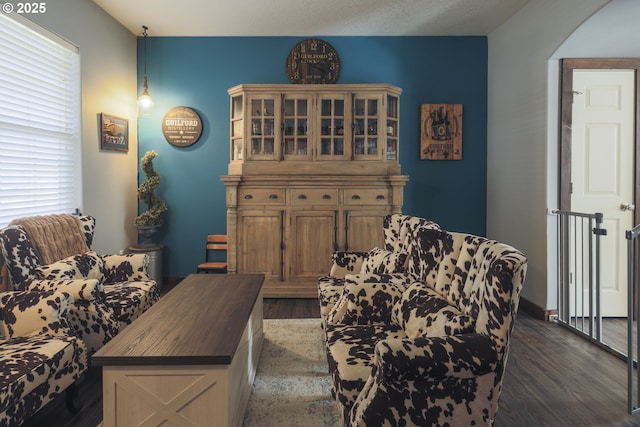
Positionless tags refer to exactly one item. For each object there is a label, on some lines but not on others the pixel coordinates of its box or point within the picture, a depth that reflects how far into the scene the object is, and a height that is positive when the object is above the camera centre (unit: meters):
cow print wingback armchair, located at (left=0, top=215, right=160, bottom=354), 2.46 -0.49
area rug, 2.06 -1.06
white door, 3.61 +0.40
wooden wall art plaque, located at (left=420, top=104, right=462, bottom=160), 4.79 +0.84
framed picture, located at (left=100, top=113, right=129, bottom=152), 4.04 +0.72
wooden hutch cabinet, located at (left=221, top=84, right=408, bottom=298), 4.23 +0.06
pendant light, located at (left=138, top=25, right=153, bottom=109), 4.60 +1.20
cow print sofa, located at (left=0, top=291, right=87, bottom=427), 1.71 -0.71
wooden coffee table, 1.63 -0.70
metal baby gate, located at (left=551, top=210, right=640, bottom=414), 3.21 -0.60
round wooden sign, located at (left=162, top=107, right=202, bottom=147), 4.76 +0.90
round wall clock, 4.71 +1.63
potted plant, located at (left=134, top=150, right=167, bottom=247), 4.41 -0.02
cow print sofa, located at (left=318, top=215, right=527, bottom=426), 1.46 -0.55
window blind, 2.89 +0.63
